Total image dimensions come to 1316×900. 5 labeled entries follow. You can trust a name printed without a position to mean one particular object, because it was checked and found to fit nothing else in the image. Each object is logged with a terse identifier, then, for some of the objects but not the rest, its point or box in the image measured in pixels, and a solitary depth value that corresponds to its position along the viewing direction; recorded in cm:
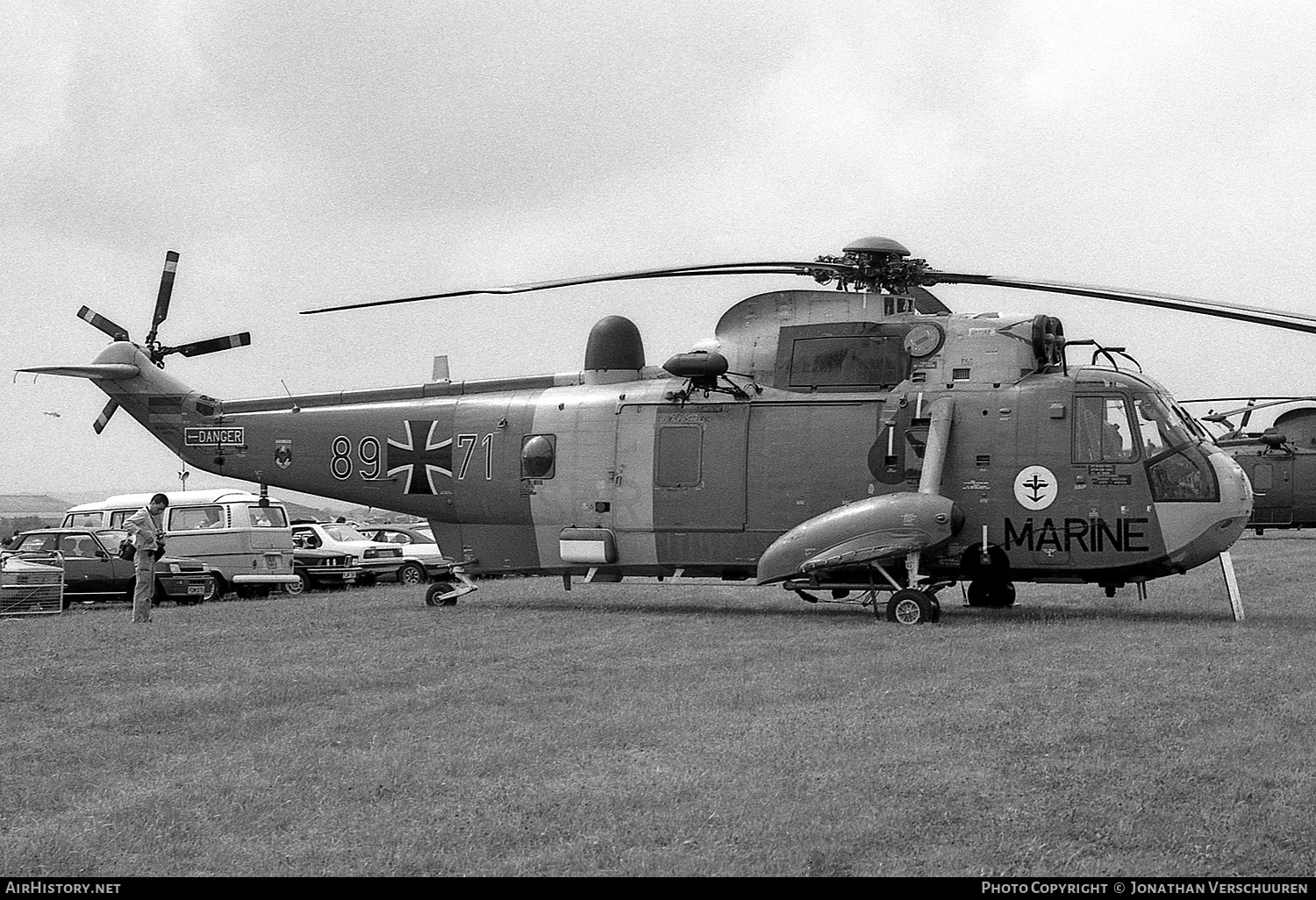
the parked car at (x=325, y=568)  2861
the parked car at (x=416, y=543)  2975
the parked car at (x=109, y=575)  2433
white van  2505
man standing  1812
